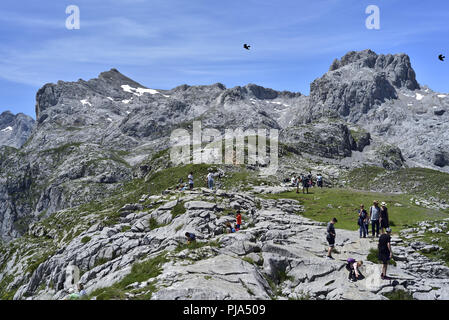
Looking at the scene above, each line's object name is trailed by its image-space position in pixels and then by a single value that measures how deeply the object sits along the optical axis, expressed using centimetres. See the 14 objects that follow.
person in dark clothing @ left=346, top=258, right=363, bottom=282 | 2200
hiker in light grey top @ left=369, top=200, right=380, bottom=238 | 2848
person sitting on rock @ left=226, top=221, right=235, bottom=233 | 3233
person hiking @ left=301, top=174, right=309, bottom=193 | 5108
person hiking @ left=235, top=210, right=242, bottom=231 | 3309
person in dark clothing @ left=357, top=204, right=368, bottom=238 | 2892
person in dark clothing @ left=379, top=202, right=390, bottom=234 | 2764
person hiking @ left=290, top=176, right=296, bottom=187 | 6129
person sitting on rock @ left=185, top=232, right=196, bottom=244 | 2846
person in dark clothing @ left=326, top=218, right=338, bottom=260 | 2525
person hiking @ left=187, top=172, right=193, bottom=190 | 4980
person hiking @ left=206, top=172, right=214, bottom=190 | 4924
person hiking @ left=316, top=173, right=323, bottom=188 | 5993
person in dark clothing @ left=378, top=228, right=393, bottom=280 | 2145
